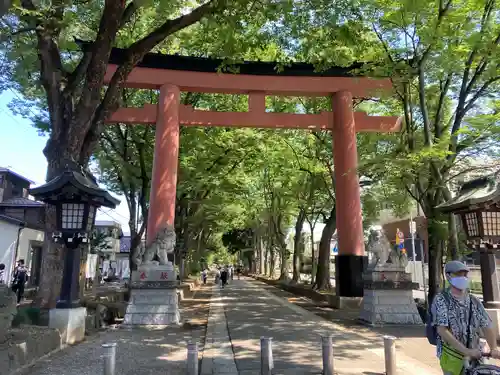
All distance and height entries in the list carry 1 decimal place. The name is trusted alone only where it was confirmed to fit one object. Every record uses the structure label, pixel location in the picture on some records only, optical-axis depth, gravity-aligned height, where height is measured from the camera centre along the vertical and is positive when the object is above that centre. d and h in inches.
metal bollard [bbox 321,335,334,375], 242.9 -54.8
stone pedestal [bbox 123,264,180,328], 448.5 -41.3
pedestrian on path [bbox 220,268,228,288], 1264.8 -48.5
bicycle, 137.6 -36.1
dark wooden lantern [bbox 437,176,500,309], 343.0 +32.4
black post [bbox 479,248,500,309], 347.9 -12.4
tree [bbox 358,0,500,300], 400.5 +208.0
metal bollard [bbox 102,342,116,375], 204.4 -50.2
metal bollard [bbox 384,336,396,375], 243.4 -56.2
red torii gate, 583.2 +229.8
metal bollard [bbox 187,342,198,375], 236.7 -57.3
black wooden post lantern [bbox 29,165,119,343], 335.3 +29.8
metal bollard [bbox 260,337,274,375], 243.8 -57.0
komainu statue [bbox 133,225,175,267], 483.2 +17.2
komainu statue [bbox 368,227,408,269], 472.4 +11.0
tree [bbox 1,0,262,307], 321.7 +172.5
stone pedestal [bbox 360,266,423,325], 449.7 -39.8
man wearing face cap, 148.5 -21.5
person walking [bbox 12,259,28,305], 612.2 -29.1
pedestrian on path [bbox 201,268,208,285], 1628.2 -60.7
